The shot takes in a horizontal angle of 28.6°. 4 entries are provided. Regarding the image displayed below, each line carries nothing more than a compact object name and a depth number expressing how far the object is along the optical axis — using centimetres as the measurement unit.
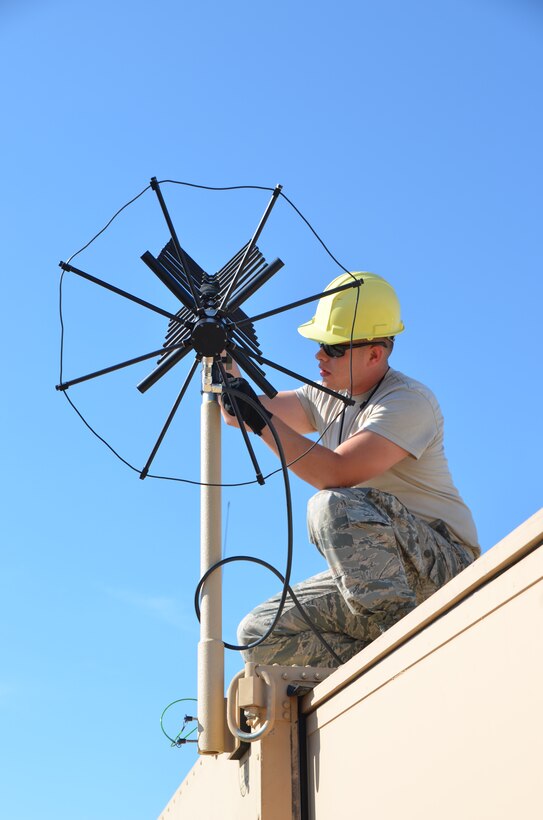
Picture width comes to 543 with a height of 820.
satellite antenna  339
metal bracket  311
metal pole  327
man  382
